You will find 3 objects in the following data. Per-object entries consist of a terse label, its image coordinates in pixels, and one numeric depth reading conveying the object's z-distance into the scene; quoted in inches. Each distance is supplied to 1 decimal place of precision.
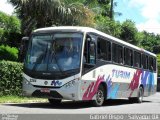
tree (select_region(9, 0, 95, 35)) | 1006.6
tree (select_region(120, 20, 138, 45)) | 2165.4
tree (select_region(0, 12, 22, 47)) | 1211.9
